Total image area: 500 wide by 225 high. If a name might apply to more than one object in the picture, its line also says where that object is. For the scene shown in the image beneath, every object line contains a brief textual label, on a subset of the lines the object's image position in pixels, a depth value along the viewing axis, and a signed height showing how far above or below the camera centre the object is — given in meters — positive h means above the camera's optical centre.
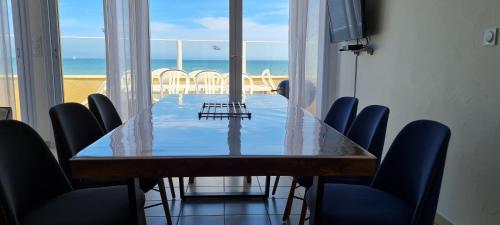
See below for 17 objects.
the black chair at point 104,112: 2.28 -0.27
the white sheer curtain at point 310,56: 4.17 +0.18
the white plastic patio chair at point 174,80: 4.58 -0.11
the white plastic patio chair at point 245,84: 4.47 -0.16
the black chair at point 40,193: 1.34 -0.50
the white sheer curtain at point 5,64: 3.84 +0.08
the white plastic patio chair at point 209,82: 4.68 -0.14
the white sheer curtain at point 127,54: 4.01 +0.20
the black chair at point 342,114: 2.32 -0.29
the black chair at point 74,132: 1.70 -0.31
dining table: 1.14 -0.27
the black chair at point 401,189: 1.38 -0.53
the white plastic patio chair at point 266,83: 4.92 -0.16
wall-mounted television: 3.19 +0.49
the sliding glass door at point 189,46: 4.36 +0.33
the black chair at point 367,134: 1.86 -0.34
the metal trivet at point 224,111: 2.02 -0.24
